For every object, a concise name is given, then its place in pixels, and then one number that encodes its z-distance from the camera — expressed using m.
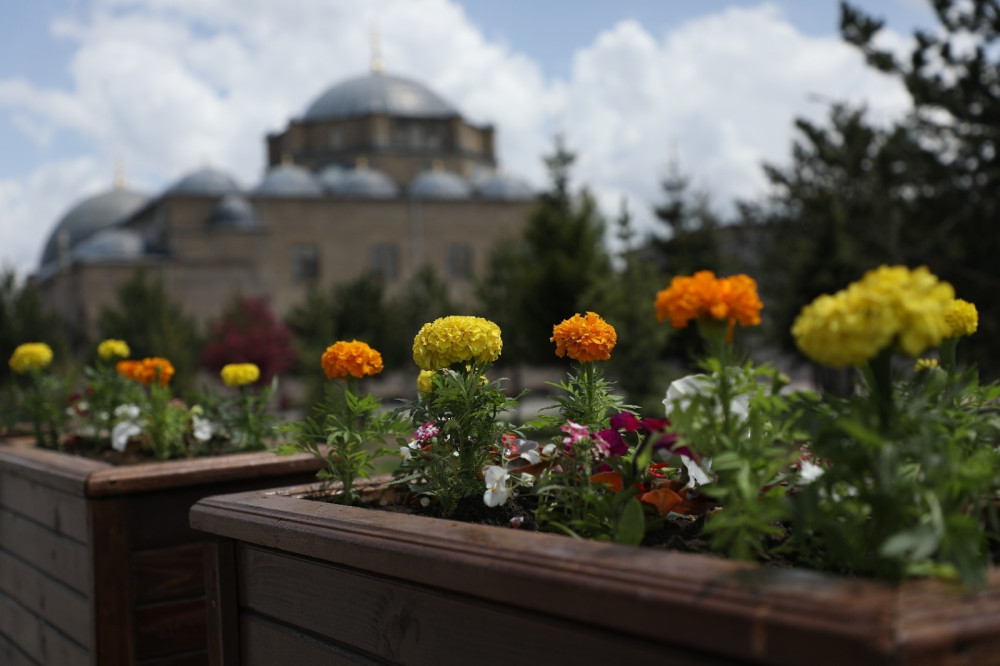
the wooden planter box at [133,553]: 3.04
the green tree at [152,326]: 27.23
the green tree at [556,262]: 18.84
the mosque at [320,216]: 37.59
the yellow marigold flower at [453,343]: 2.20
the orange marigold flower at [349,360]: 2.56
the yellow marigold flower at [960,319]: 1.81
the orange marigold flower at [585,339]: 2.13
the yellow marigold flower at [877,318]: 1.24
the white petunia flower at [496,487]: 2.12
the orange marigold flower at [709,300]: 1.48
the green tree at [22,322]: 21.56
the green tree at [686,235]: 21.30
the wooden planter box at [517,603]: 1.05
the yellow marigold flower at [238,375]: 3.75
